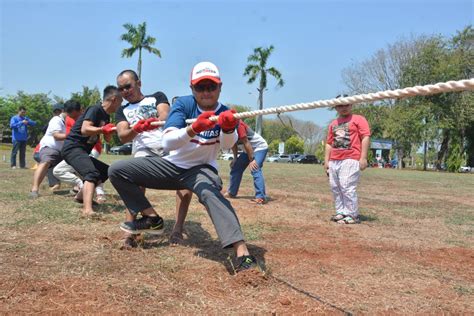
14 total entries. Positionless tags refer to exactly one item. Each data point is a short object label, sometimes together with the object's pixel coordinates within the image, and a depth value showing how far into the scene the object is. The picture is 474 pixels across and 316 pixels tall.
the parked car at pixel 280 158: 64.69
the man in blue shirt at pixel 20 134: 14.55
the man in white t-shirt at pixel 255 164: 7.79
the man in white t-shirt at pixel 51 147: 7.25
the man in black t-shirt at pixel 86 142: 5.76
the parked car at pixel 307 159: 63.62
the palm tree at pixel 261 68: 47.97
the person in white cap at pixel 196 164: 3.48
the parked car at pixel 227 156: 59.47
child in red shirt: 6.05
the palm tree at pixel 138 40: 46.31
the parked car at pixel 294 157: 64.41
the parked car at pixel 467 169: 43.23
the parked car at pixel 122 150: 58.47
